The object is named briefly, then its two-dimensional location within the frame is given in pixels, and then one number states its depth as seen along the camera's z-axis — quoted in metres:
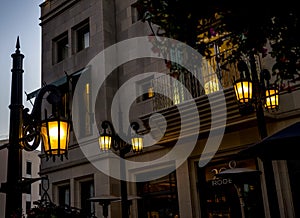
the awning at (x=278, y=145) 4.45
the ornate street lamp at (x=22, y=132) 4.52
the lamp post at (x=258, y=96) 6.97
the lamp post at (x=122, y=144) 9.16
